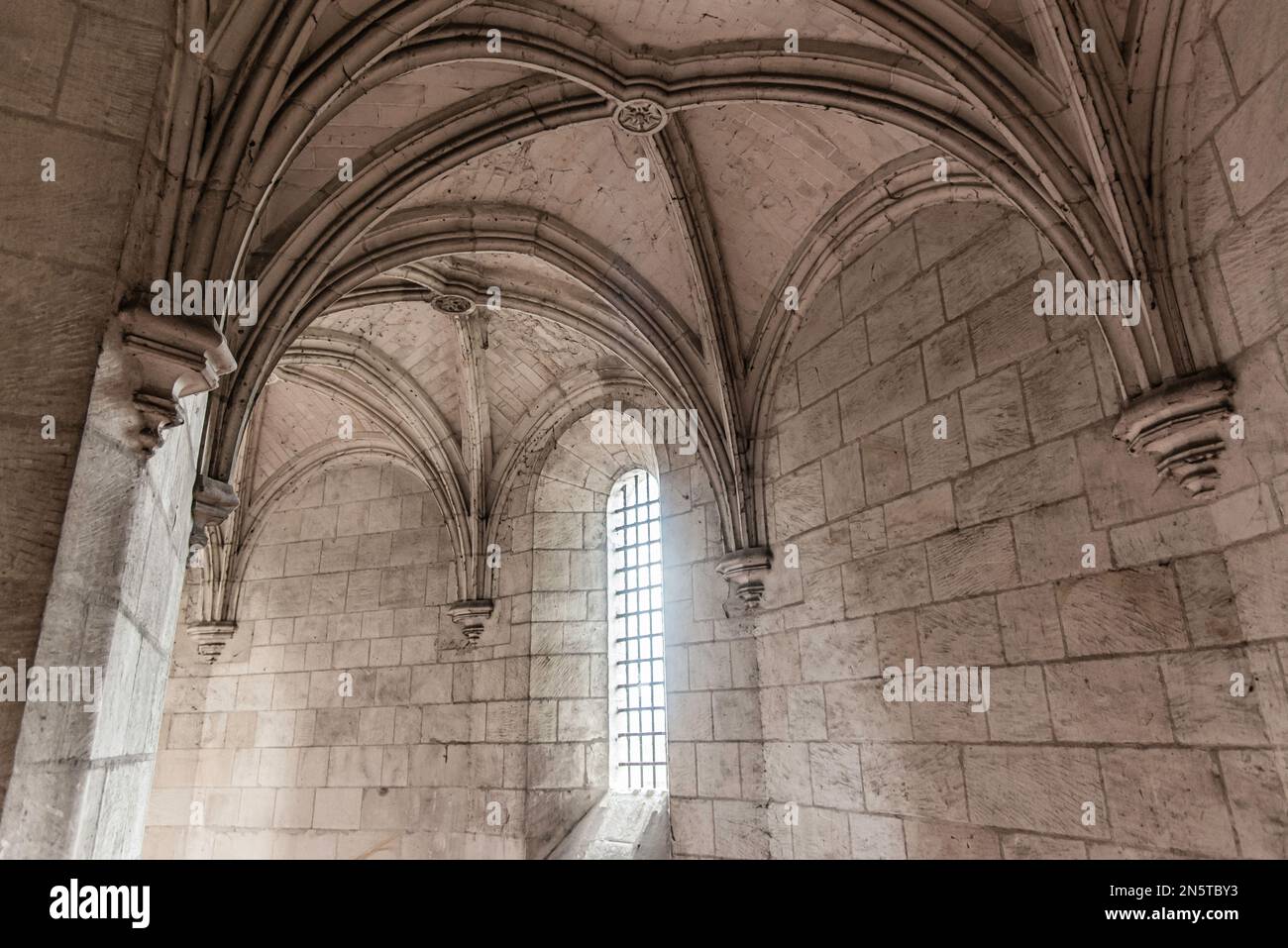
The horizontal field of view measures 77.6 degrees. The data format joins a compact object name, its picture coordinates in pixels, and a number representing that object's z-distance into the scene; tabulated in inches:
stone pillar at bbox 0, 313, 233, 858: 94.6
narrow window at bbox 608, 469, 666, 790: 348.2
